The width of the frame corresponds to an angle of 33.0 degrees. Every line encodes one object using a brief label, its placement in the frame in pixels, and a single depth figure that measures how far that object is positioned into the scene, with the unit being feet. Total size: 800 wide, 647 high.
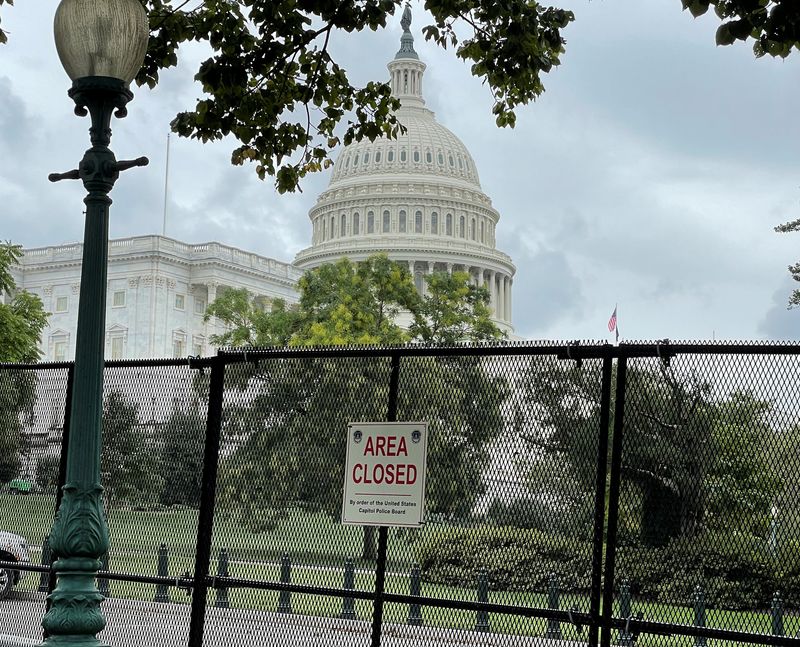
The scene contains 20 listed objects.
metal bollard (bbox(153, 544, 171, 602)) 35.58
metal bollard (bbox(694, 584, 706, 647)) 27.21
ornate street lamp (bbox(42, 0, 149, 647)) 27.30
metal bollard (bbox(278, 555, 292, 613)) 32.32
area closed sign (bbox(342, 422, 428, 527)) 30.86
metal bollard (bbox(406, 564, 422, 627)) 30.60
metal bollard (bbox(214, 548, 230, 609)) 34.17
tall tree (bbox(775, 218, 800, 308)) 163.07
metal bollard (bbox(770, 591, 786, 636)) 26.14
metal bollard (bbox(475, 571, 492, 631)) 29.86
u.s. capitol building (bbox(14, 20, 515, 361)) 433.07
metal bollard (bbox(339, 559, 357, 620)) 31.60
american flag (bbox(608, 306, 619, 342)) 187.32
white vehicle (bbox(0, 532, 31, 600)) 40.48
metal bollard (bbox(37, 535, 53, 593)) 39.85
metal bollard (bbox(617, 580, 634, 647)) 27.89
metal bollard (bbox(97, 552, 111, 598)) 37.93
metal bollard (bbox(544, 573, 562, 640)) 28.81
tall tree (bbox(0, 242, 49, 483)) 157.48
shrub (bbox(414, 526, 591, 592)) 29.30
